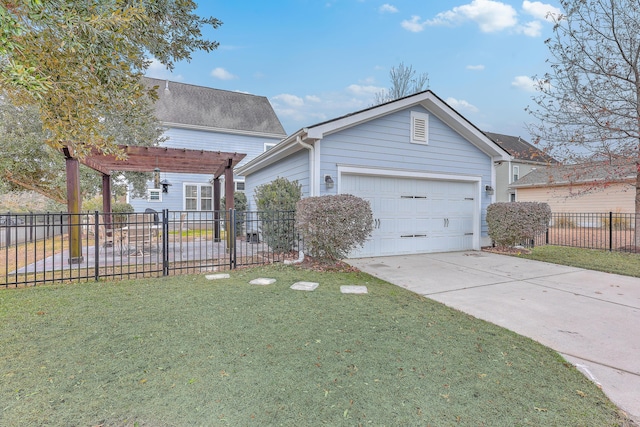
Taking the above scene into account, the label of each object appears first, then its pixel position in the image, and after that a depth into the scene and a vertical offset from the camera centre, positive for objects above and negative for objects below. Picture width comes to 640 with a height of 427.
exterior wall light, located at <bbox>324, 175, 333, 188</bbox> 7.17 +0.75
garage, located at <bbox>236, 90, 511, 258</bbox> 7.34 +1.21
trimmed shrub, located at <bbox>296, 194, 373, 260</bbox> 5.97 -0.19
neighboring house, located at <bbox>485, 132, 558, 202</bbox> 25.33 +3.52
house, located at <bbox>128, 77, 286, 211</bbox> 16.66 +5.01
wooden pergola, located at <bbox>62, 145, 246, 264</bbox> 6.59 +1.44
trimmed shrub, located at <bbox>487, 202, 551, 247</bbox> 8.28 -0.24
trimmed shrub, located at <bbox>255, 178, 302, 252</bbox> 7.65 -0.07
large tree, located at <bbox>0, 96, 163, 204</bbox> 10.23 +2.00
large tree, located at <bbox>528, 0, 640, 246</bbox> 8.76 +3.76
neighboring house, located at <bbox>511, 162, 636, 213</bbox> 10.06 +1.03
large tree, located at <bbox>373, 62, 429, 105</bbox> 20.70 +9.01
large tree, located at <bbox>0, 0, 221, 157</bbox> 2.73 +1.63
